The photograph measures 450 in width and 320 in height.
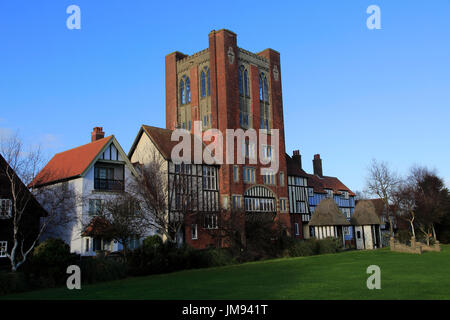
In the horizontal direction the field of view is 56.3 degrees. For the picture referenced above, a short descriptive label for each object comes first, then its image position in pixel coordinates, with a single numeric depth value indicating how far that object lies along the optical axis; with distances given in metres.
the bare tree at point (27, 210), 22.84
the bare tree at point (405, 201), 55.31
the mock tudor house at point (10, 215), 25.20
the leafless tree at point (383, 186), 54.56
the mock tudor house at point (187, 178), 34.94
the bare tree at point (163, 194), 31.25
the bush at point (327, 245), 39.44
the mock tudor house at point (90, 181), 31.38
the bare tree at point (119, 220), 27.57
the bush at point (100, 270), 21.42
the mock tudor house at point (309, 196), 45.12
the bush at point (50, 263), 20.63
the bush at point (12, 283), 18.42
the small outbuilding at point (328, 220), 44.31
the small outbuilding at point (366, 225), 47.75
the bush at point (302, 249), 37.06
